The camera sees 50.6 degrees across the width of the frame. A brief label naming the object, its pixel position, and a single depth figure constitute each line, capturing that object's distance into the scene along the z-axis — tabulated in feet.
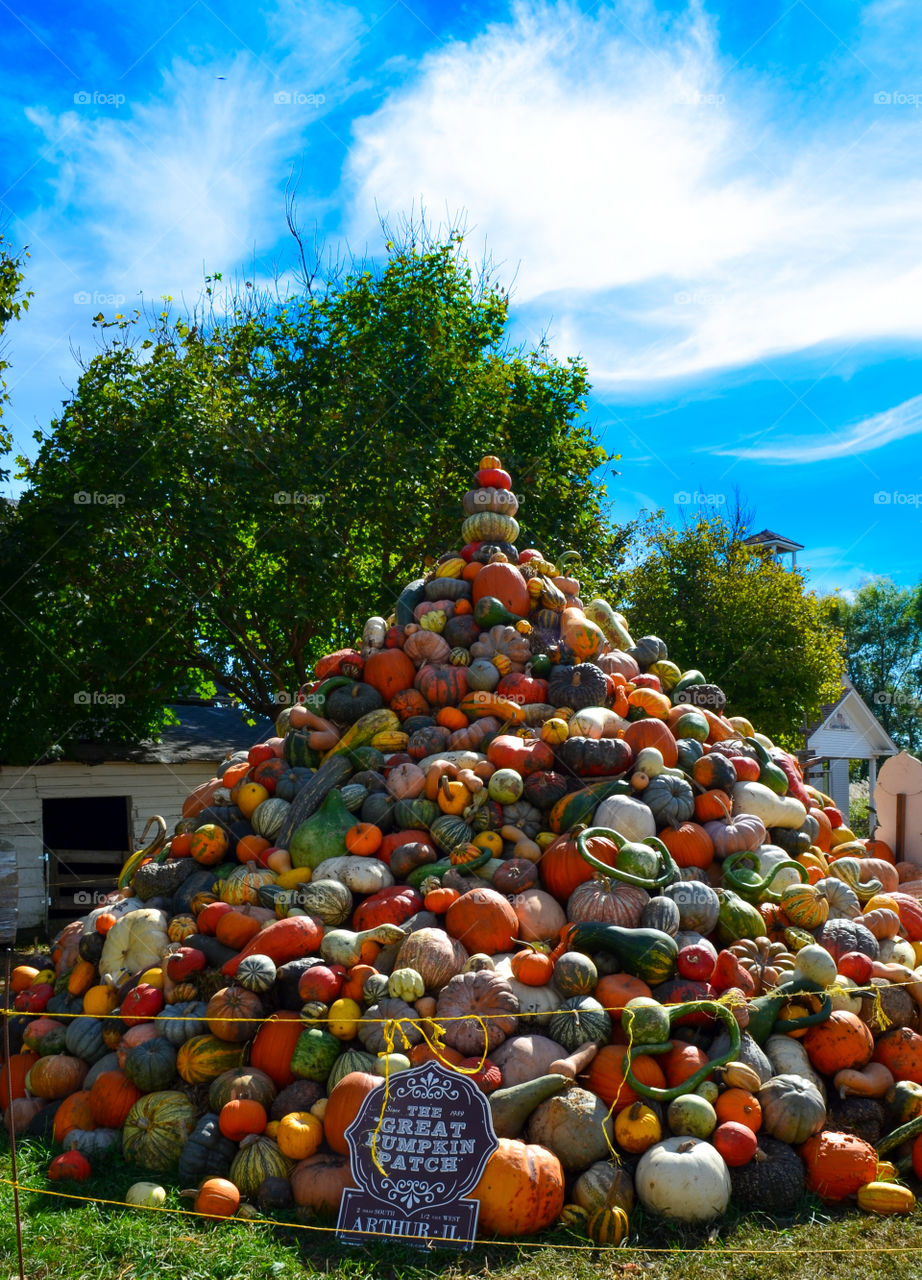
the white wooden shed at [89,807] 50.67
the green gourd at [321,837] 25.03
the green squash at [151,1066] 20.56
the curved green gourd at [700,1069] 18.20
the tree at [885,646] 143.02
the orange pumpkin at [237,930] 23.07
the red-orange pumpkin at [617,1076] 18.58
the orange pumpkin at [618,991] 20.02
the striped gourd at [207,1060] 20.45
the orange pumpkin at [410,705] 29.32
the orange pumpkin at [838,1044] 20.42
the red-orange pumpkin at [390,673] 30.01
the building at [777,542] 123.45
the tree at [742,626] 73.46
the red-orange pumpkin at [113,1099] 20.58
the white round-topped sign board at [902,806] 33.27
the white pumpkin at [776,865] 24.86
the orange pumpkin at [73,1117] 20.85
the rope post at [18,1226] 14.21
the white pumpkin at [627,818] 24.11
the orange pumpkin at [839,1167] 18.01
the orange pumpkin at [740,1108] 18.30
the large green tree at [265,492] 49.01
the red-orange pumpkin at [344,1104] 18.22
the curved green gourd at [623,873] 22.07
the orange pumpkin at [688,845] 24.70
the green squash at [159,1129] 19.34
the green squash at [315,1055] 19.79
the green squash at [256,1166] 18.08
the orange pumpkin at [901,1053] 20.95
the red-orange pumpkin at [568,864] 23.25
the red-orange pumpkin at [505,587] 30.96
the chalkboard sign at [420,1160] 16.42
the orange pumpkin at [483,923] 21.56
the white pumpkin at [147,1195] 17.71
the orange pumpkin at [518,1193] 16.61
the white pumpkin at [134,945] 24.26
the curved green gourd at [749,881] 23.72
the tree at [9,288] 45.48
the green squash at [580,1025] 19.34
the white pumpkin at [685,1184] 16.90
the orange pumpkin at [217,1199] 17.31
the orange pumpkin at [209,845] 26.58
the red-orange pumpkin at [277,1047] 20.18
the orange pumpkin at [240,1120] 19.01
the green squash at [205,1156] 18.69
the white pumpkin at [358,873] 23.75
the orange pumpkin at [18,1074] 23.20
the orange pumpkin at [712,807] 26.00
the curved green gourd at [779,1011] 20.45
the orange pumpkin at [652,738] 27.27
